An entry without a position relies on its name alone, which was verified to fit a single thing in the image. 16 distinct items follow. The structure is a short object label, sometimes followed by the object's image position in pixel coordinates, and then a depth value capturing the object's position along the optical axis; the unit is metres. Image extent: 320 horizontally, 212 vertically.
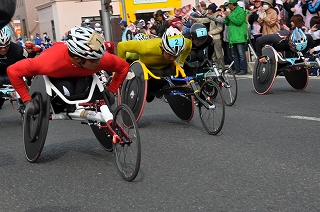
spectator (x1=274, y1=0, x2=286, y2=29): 15.76
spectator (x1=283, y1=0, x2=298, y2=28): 15.49
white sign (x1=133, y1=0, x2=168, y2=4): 33.55
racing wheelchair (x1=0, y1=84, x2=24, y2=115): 9.90
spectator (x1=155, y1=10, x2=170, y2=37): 20.02
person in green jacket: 15.88
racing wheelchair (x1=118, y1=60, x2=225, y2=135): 7.92
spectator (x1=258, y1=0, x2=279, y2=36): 15.27
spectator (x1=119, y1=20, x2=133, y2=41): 20.58
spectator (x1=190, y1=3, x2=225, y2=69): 17.17
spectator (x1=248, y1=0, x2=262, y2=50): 16.00
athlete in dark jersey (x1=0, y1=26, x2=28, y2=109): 10.15
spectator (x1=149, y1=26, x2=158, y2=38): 20.11
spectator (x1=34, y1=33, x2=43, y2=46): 41.34
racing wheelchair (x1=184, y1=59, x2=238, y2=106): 10.81
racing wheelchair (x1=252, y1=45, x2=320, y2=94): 11.49
